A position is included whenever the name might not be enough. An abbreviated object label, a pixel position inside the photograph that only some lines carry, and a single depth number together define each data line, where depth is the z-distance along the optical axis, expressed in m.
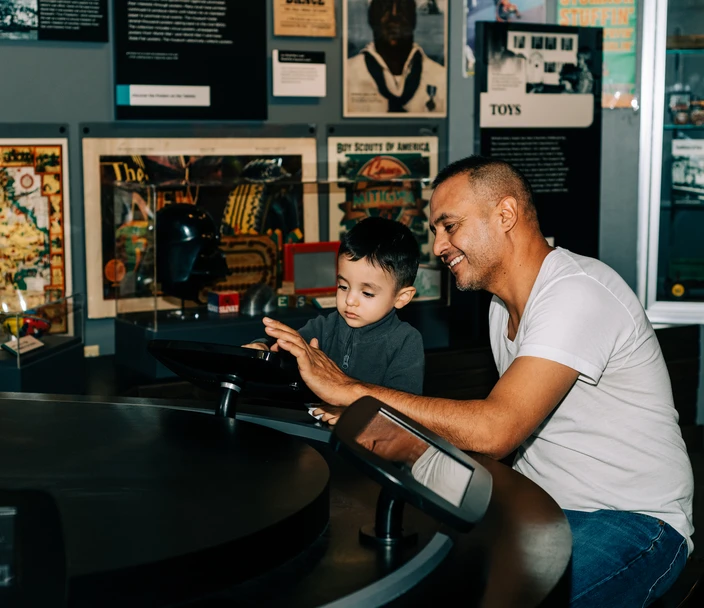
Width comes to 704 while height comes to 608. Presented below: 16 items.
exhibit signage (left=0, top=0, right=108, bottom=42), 3.41
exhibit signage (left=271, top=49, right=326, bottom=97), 3.94
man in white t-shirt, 1.73
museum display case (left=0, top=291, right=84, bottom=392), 2.89
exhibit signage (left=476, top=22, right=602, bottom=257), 4.04
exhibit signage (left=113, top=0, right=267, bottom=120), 3.63
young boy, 2.27
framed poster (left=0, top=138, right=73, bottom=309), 3.52
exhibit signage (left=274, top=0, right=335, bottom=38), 3.90
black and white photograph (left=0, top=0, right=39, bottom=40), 3.40
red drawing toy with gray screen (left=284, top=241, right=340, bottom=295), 3.58
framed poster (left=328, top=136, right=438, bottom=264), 3.74
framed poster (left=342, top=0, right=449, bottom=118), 4.08
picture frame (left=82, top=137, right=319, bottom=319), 3.65
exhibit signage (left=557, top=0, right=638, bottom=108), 4.51
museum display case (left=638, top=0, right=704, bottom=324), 4.33
